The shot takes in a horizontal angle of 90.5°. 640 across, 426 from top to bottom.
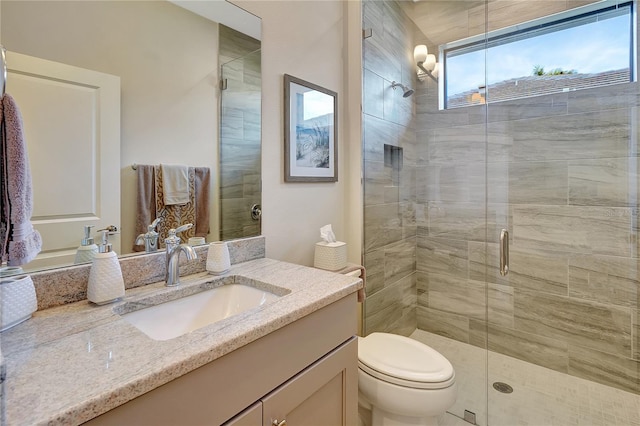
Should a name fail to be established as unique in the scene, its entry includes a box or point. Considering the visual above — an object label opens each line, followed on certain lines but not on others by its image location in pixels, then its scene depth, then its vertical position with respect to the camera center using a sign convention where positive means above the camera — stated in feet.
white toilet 4.19 -2.40
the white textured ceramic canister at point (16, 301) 2.34 -0.72
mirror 2.92 +1.33
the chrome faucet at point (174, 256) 3.43 -0.53
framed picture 5.14 +1.33
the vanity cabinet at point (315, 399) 2.50 -1.70
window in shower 6.35 +3.30
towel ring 2.18 +0.93
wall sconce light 7.59 +3.50
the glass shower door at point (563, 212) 6.17 -0.10
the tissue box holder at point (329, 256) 5.40 -0.83
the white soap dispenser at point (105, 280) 2.86 -0.67
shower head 7.32 +2.80
